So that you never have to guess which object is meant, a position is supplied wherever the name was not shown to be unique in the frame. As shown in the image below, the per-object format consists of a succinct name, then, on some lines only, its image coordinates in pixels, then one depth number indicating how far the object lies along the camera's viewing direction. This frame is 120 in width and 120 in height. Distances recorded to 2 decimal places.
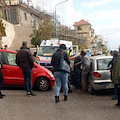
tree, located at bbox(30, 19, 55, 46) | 22.04
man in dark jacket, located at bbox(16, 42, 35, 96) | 4.24
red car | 5.02
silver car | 4.62
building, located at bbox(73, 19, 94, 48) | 75.33
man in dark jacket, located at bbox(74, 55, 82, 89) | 5.29
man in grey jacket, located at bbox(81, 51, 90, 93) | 4.88
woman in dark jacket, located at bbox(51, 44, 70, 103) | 3.91
